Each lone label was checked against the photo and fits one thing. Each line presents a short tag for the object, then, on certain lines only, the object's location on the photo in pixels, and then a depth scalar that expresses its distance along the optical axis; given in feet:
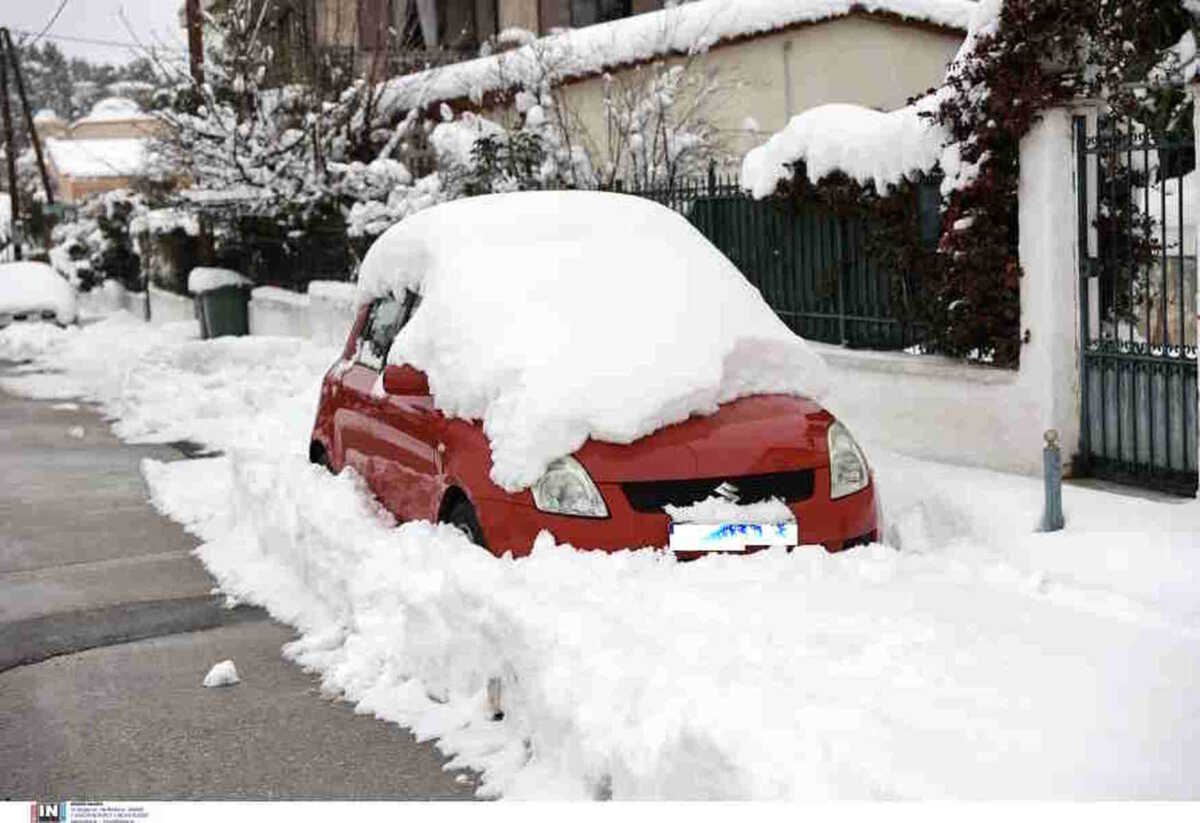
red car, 19.97
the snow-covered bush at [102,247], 109.40
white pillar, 27.63
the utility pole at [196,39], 72.02
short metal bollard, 23.66
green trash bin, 77.46
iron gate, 25.70
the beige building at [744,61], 64.34
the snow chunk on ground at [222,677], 19.69
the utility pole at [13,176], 109.06
